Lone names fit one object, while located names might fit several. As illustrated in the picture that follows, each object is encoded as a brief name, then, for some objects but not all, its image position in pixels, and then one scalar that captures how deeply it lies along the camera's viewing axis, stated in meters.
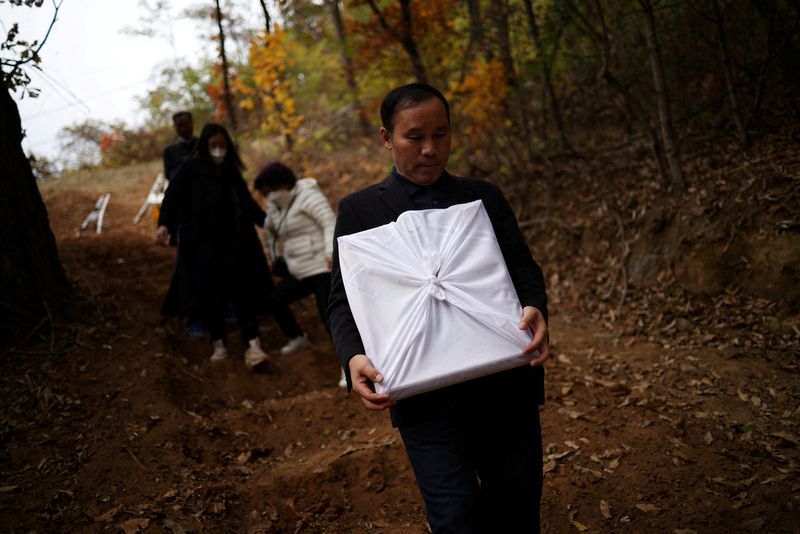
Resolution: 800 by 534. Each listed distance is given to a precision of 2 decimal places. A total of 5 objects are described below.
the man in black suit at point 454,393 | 1.81
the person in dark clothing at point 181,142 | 6.39
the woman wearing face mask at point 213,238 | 5.32
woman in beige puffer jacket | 5.13
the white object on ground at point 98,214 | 10.40
